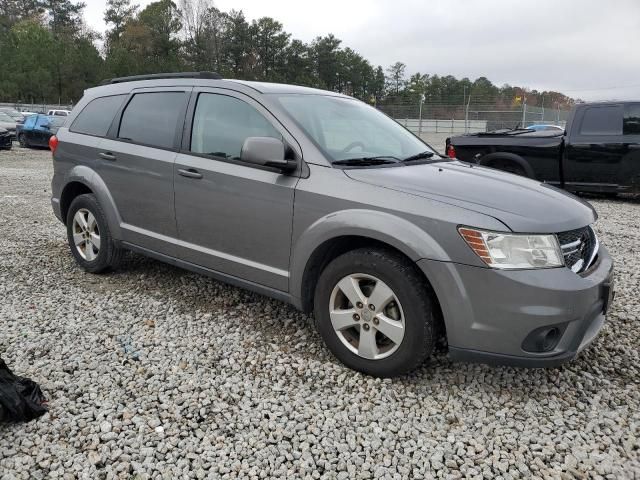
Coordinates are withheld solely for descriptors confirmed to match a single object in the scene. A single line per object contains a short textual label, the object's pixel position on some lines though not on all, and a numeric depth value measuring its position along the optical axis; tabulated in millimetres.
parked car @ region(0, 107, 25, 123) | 22772
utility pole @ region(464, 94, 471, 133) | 30641
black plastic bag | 2568
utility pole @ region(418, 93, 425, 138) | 29858
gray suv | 2678
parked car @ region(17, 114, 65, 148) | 19753
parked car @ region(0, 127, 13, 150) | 18250
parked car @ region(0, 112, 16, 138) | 20791
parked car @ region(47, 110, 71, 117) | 29931
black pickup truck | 8609
